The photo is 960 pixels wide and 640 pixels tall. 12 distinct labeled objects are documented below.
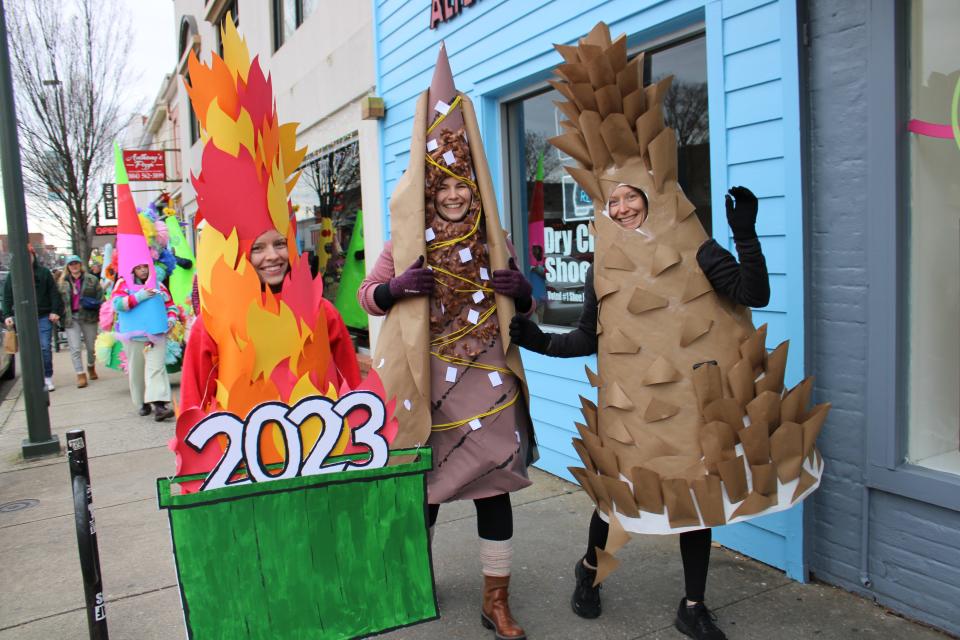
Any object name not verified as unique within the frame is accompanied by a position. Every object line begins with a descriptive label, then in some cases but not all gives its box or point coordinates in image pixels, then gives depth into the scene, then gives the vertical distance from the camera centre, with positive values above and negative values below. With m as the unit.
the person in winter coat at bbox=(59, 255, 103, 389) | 9.55 -0.19
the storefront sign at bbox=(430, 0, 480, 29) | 5.56 +2.04
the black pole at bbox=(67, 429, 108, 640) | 2.15 -0.72
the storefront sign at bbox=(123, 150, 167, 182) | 19.83 +3.34
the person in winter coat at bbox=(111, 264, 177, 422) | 7.00 -0.70
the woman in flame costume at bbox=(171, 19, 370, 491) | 2.48 +0.05
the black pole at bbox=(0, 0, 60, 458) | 5.84 +0.08
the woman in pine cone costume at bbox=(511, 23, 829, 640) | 2.41 -0.31
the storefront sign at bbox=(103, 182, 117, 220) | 24.77 +2.99
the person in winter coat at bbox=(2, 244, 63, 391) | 8.88 -0.14
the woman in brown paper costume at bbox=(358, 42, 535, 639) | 2.76 -0.20
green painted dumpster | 1.99 -0.78
